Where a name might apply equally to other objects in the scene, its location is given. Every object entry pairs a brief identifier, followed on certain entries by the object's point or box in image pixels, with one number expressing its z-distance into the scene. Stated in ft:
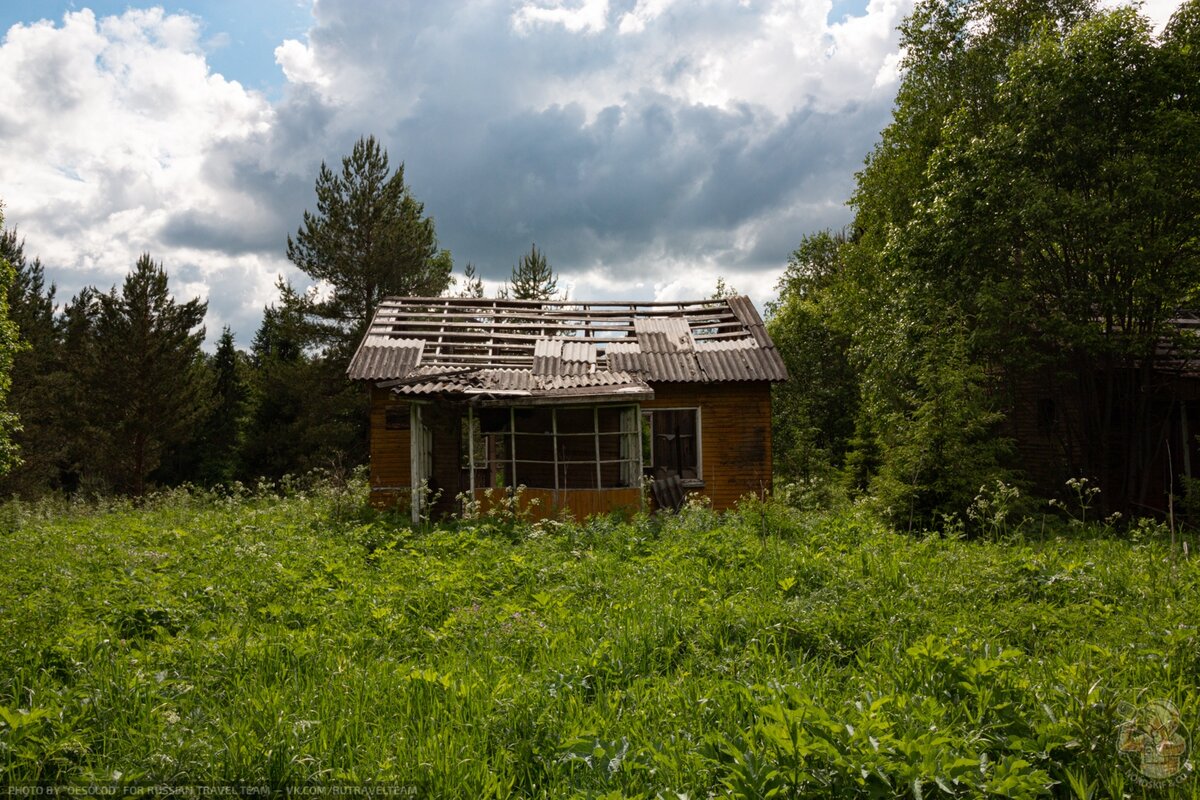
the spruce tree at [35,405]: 85.25
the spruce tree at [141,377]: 85.30
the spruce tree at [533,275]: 119.24
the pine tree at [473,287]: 126.57
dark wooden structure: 44.45
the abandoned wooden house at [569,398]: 42.60
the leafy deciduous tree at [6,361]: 58.03
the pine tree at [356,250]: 94.68
